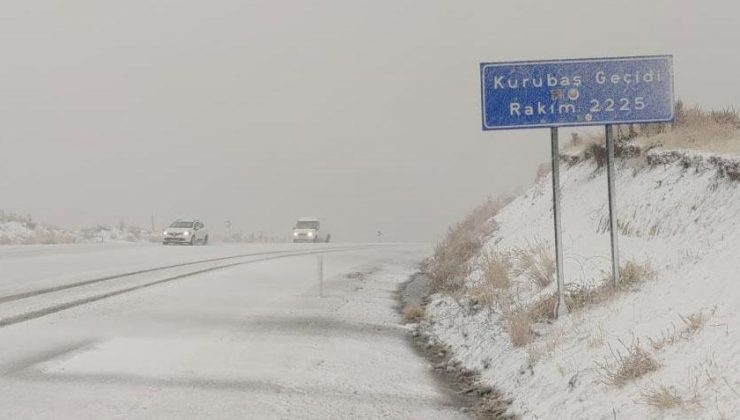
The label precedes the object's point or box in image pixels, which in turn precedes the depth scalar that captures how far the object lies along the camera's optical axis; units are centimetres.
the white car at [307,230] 5709
